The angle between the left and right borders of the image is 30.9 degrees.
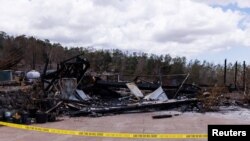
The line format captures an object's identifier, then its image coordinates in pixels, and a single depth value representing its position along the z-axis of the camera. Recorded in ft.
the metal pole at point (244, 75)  95.94
